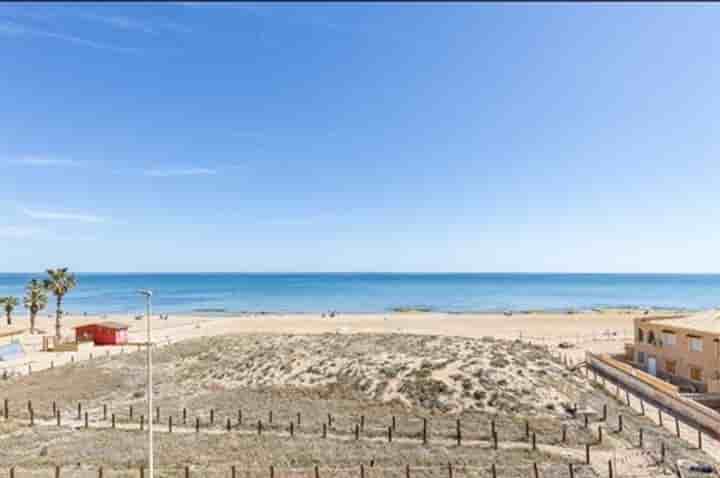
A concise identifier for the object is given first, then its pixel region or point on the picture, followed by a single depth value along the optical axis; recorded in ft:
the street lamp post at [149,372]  53.38
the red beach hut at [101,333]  169.07
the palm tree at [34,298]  216.33
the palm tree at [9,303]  232.73
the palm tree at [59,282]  194.49
